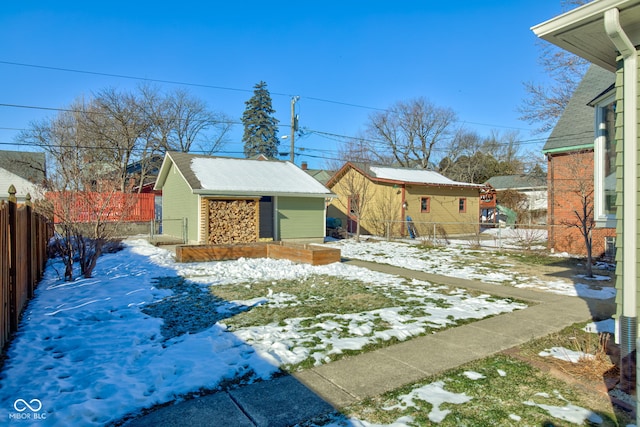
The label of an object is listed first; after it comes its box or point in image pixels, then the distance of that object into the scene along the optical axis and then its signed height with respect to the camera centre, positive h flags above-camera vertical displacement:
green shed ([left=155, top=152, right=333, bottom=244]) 14.59 +0.55
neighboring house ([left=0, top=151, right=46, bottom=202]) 26.95 +3.35
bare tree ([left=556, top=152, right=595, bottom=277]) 12.54 +0.95
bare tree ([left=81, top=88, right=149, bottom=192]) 27.91 +6.35
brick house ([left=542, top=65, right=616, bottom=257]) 12.70 +1.76
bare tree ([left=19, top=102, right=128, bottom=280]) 7.88 +0.03
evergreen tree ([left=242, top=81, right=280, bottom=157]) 48.12 +11.29
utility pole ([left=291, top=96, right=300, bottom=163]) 25.37 +6.53
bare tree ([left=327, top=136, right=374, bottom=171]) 31.19 +5.17
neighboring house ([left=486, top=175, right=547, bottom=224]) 27.06 +1.80
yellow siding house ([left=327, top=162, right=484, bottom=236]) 20.78 +0.76
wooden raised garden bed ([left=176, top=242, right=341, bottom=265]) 10.45 -1.16
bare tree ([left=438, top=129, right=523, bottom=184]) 43.41 +6.04
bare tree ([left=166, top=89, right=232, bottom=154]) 33.75 +8.36
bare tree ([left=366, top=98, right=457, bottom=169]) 41.06 +8.77
